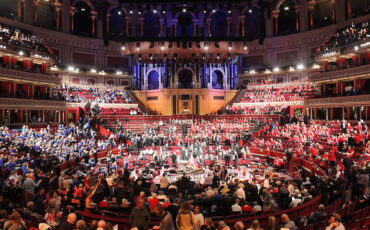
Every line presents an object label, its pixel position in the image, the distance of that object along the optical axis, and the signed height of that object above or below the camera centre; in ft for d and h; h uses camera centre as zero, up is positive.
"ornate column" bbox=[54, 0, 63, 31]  127.44 +42.59
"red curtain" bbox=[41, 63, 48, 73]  111.65 +17.58
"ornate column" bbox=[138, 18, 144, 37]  141.18 +39.19
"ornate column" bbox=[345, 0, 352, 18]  113.19 +37.13
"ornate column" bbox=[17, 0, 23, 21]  112.78 +38.17
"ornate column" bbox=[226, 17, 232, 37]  139.95 +40.26
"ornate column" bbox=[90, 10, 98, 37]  139.03 +42.46
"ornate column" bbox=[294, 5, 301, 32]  132.26 +41.32
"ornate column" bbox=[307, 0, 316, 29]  127.63 +41.64
